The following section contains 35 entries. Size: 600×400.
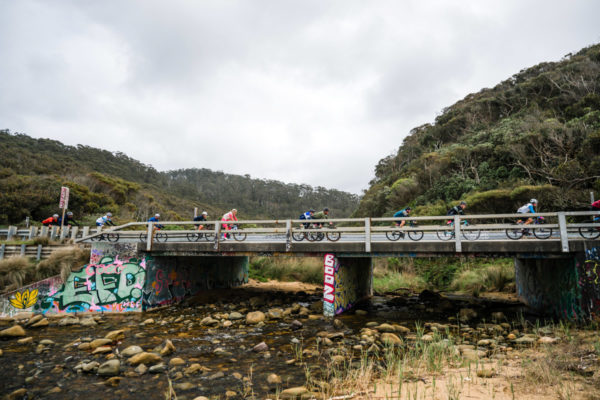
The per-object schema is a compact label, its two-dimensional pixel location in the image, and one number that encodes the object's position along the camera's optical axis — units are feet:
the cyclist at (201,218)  51.76
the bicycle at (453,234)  37.52
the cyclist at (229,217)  48.55
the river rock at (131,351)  26.86
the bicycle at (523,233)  35.55
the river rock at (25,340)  30.84
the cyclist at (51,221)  55.88
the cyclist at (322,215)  46.58
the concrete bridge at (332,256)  33.30
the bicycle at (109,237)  48.65
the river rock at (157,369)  23.50
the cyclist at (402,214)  44.14
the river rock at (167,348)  27.22
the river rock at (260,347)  27.91
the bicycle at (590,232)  33.34
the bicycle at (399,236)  39.12
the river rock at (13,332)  32.86
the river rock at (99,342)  29.30
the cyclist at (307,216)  45.42
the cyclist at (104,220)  52.34
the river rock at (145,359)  24.90
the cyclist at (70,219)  57.65
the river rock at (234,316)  40.42
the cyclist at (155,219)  50.79
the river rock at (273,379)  20.90
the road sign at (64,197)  57.11
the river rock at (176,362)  24.97
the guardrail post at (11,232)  55.90
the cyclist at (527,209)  39.40
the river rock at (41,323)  37.52
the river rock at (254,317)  38.19
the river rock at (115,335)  31.53
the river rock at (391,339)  28.55
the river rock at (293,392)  18.28
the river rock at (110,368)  23.02
